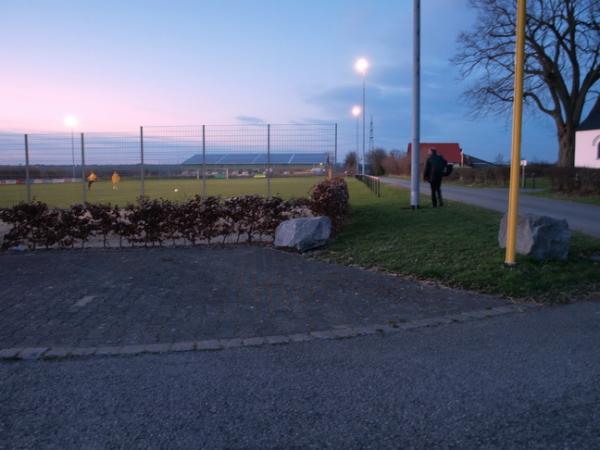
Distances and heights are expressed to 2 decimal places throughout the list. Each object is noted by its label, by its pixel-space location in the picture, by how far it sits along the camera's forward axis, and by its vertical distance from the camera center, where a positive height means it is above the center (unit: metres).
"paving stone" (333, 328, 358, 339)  5.01 -1.49
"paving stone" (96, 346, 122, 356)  4.62 -1.54
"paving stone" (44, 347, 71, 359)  4.54 -1.54
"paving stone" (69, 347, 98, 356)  4.61 -1.54
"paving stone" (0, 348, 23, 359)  4.54 -1.54
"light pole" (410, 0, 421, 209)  13.90 +2.23
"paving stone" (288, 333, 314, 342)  4.92 -1.51
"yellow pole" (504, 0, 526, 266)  7.13 +0.47
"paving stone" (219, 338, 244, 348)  4.80 -1.52
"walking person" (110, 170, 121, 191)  15.68 -0.13
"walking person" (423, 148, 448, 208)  14.35 +0.12
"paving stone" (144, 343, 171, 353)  4.67 -1.54
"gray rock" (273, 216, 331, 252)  9.22 -1.01
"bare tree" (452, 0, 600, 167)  34.41 +7.34
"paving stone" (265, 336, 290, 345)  4.86 -1.51
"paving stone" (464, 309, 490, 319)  5.58 -1.45
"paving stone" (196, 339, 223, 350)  4.73 -1.52
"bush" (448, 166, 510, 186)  35.12 +0.00
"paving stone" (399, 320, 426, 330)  5.22 -1.47
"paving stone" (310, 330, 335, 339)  4.99 -1.50
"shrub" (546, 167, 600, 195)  20.52 -0.16
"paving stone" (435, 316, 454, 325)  5.36 -1.46
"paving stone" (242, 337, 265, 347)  4.82 -1.52
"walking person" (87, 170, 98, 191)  14.95 -0.10
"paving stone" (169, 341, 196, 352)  4.70 -1.53
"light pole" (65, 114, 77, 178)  13.71 +0.47
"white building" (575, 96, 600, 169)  45.09 +3.07
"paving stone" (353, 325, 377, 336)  5.07 -1.49
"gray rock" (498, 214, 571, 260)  7.46 -0.87
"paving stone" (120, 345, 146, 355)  4.64 -1.54
